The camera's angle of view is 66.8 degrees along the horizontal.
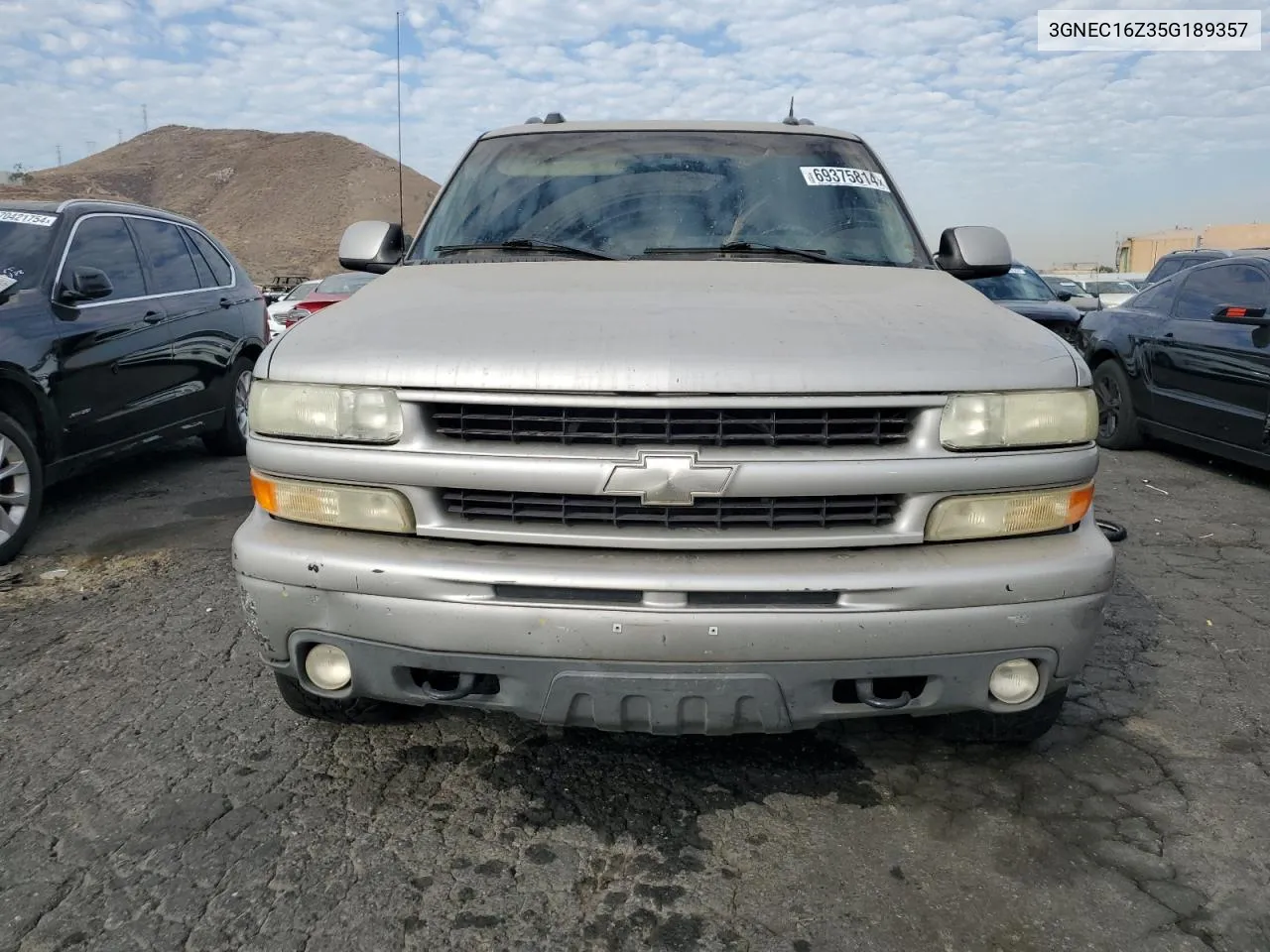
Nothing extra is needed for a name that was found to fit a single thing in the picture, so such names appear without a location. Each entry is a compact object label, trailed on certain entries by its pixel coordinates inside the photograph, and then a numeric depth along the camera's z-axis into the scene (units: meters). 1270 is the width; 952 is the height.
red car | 11.42
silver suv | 2.13
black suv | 4.77
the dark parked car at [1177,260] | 13.35
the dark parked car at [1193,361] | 6.23
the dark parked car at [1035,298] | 10.23
